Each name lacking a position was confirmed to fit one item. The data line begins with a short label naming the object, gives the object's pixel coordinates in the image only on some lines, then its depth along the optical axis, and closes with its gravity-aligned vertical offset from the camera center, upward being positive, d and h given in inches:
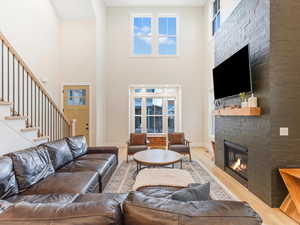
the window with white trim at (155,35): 296.0 +123.3
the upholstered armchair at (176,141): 211.9 -30.0
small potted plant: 128.1 +10.9
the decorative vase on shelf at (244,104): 127.0 +7.5
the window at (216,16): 243.0 +127.1
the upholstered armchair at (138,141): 212.0 -29.5
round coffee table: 146.9 -34.4
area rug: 127.9 -50.2
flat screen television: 125.3 +29.5
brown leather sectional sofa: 37.5 -21.2
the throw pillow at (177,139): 228.8 -27.8
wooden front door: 251.1 +12.7
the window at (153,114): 301.0 +2.3
